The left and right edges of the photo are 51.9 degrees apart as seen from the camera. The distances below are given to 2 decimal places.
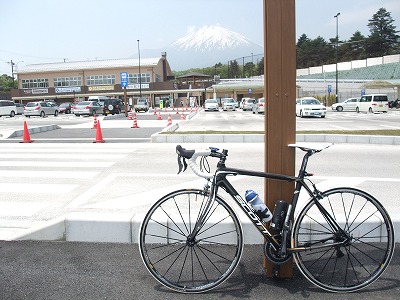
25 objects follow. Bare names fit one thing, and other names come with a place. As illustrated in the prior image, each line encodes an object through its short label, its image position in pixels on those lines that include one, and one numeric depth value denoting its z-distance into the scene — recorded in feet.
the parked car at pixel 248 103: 158.61
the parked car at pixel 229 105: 171.44
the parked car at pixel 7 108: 134.62
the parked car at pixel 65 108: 166.30
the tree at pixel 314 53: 326.44
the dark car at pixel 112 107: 130.72
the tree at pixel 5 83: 358.72
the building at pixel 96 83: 258.57
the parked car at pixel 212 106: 158.81
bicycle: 10.76
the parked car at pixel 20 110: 152.83
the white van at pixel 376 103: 121.49
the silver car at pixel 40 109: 130.02
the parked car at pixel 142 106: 175.24
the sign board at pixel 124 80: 107.47
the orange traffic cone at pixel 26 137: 46.10
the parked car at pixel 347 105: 135.62
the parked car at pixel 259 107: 128.06
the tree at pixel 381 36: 302.04
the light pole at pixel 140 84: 247.97
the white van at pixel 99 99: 135.95
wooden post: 11.27
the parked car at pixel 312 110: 100.01
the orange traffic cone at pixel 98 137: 45.47
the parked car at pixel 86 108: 127.13
